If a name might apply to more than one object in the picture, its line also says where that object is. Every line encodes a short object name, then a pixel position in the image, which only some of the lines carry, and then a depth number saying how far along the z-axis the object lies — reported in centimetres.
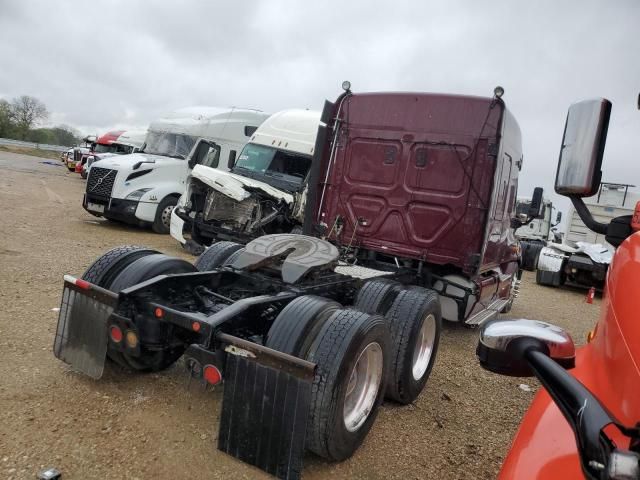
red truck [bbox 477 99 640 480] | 101
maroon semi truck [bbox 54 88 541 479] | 254
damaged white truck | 848
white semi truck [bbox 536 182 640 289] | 902
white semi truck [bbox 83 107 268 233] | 1077
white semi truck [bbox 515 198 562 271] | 1701
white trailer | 849
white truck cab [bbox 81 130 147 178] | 2197
